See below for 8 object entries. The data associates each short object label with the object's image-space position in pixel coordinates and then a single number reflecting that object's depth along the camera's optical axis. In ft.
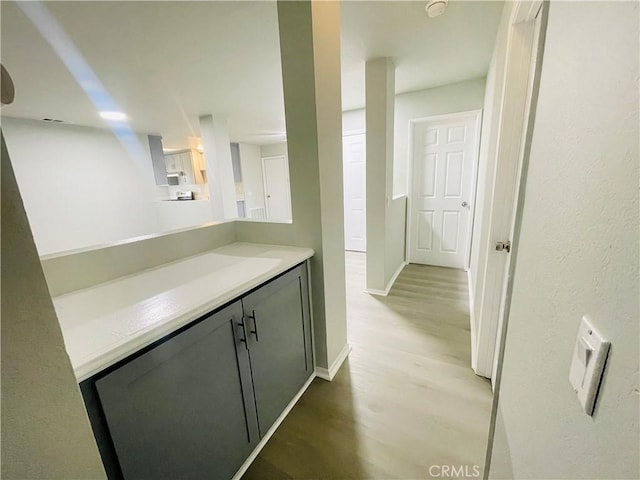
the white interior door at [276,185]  21.71
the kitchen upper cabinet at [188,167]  20.43
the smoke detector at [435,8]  5.32
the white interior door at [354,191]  13.87
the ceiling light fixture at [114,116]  11.87
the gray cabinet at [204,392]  2.41
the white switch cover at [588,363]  1.19
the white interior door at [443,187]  10.70
